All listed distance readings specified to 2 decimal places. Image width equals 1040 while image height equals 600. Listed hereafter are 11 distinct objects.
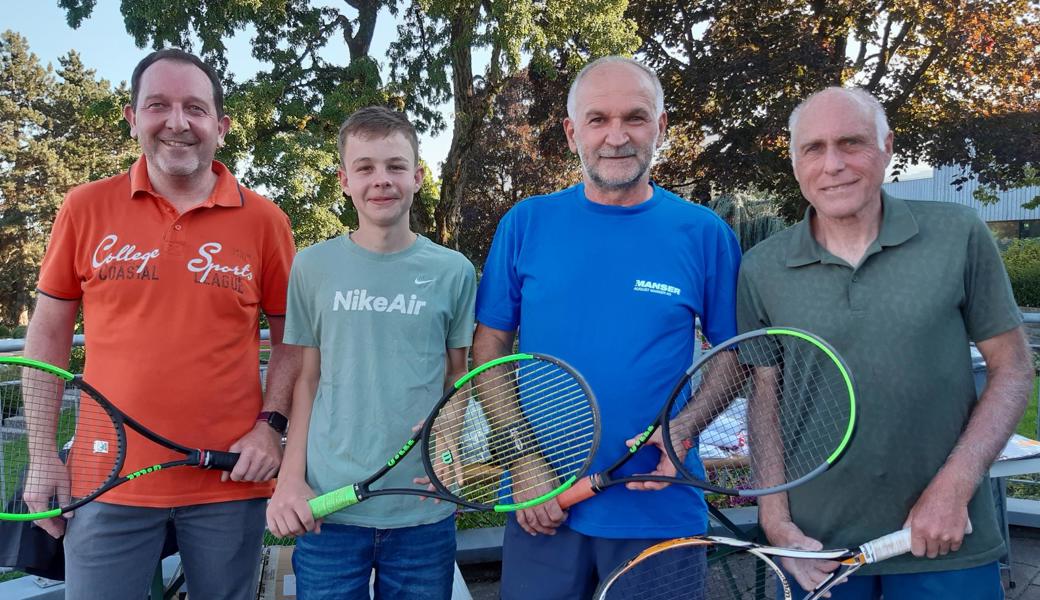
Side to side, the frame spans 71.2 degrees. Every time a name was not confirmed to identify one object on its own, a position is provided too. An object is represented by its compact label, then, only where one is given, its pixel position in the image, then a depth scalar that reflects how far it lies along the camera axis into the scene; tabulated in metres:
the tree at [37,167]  34.12
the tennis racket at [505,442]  2.30
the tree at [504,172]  24.19
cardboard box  3.63
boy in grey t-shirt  2.40
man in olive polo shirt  2.13
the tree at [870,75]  13.81
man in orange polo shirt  2.46
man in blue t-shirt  2.29
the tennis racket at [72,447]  2.41
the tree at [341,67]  12.53
